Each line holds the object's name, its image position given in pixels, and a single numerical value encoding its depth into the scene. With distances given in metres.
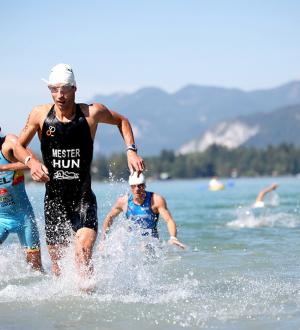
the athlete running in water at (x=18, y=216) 9.19
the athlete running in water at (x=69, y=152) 6.95
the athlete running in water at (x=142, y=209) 10.66
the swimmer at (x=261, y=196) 20.22
